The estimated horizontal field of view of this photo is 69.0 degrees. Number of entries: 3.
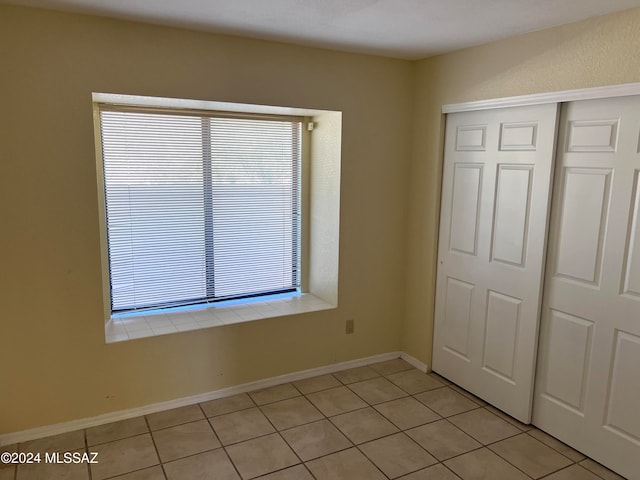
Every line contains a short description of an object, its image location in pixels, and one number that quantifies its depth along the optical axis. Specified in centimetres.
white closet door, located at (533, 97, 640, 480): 235
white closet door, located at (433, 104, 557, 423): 279
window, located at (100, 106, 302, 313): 316
